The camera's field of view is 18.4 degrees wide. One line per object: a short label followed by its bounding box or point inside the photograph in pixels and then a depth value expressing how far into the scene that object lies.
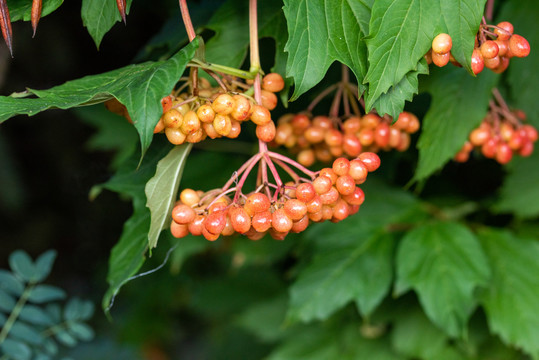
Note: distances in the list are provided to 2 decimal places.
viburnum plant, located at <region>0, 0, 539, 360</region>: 0.71
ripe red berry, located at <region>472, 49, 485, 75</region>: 0.72
